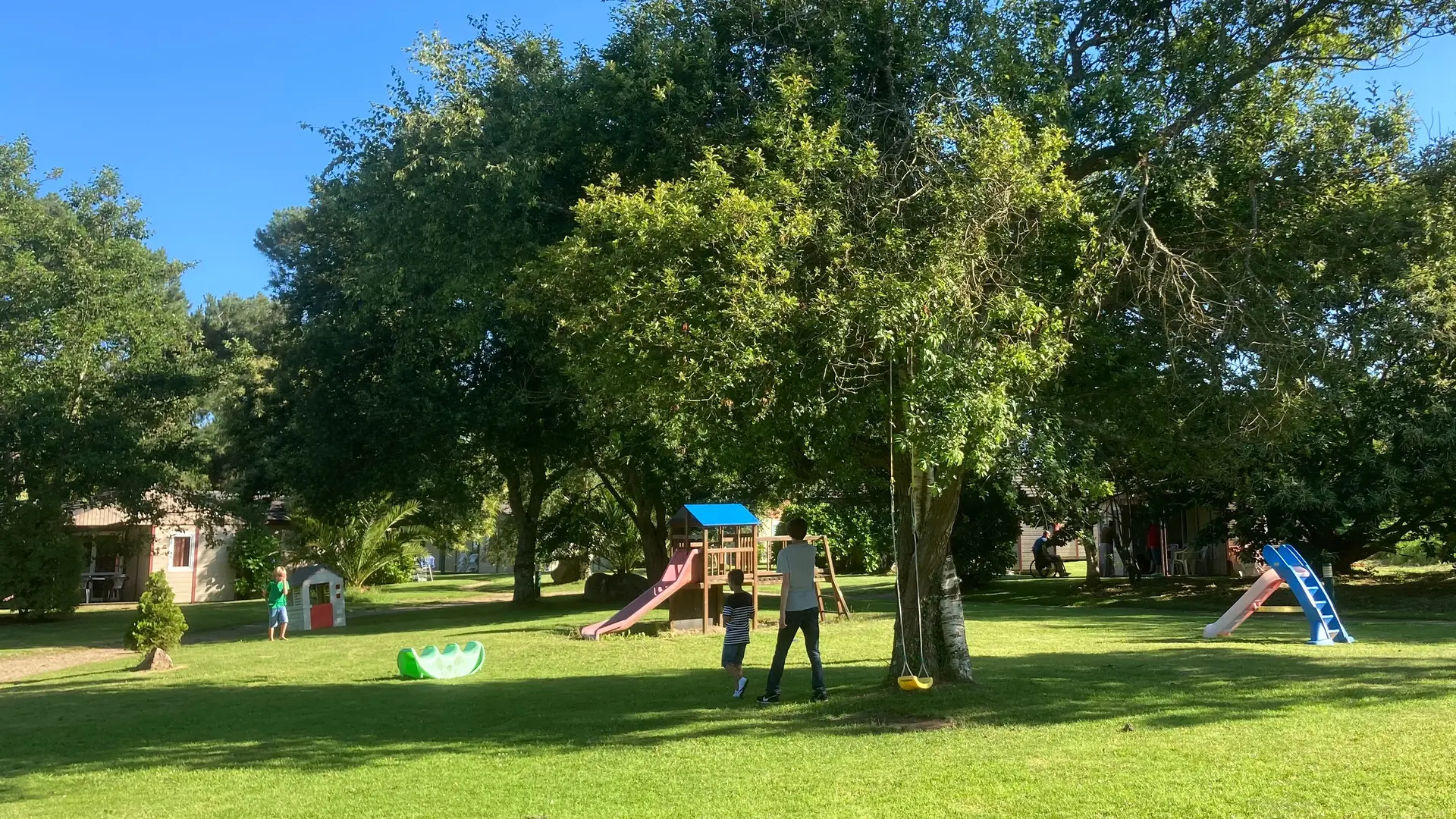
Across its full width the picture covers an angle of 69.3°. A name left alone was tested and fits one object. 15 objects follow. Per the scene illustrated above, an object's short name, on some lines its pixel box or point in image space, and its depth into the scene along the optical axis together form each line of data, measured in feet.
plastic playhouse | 76.33
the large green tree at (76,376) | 82.17
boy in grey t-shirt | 33.27
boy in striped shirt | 35.63
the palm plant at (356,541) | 113.91
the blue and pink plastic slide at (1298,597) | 48.26
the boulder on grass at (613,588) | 93.50
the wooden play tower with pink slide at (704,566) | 62.03
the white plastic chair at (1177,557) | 101.41
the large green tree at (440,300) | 36.70
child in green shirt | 65.67
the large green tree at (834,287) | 26.16
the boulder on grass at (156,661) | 49.83
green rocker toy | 43.11
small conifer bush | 49.85
